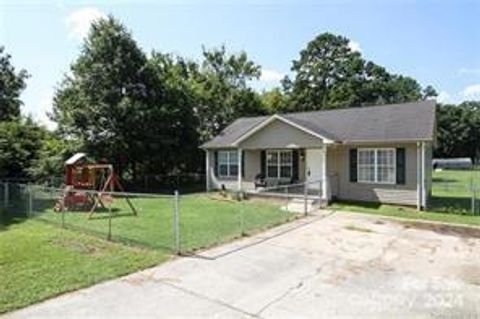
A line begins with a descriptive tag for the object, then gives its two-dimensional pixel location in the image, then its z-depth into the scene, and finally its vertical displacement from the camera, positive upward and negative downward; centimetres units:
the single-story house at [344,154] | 1762 +32
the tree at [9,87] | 2884 +505
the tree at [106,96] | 2456 +375
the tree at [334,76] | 4916 +998
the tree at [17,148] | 2141 +63
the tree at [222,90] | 3597 +613
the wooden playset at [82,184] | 1650 -99
